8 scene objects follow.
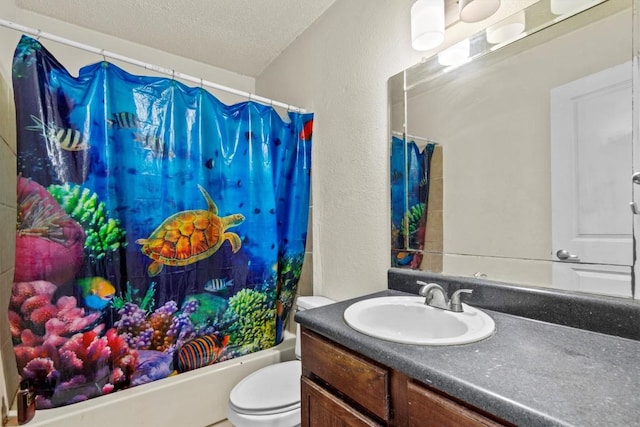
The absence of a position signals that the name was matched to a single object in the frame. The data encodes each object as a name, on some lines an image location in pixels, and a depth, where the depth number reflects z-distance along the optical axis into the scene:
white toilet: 1.21
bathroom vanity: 0.52
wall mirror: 0.83
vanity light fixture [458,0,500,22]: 1.03
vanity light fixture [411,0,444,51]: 1.14
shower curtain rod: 1.16
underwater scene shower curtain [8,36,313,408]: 1.20
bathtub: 1.29
